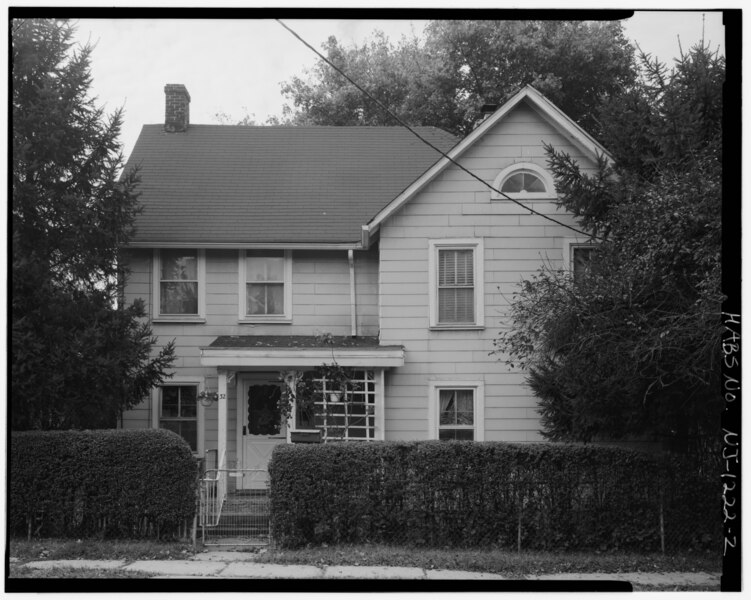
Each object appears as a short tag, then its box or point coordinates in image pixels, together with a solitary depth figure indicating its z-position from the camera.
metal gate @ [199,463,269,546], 11.36
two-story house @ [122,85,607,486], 13.95
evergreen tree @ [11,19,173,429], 11.06
